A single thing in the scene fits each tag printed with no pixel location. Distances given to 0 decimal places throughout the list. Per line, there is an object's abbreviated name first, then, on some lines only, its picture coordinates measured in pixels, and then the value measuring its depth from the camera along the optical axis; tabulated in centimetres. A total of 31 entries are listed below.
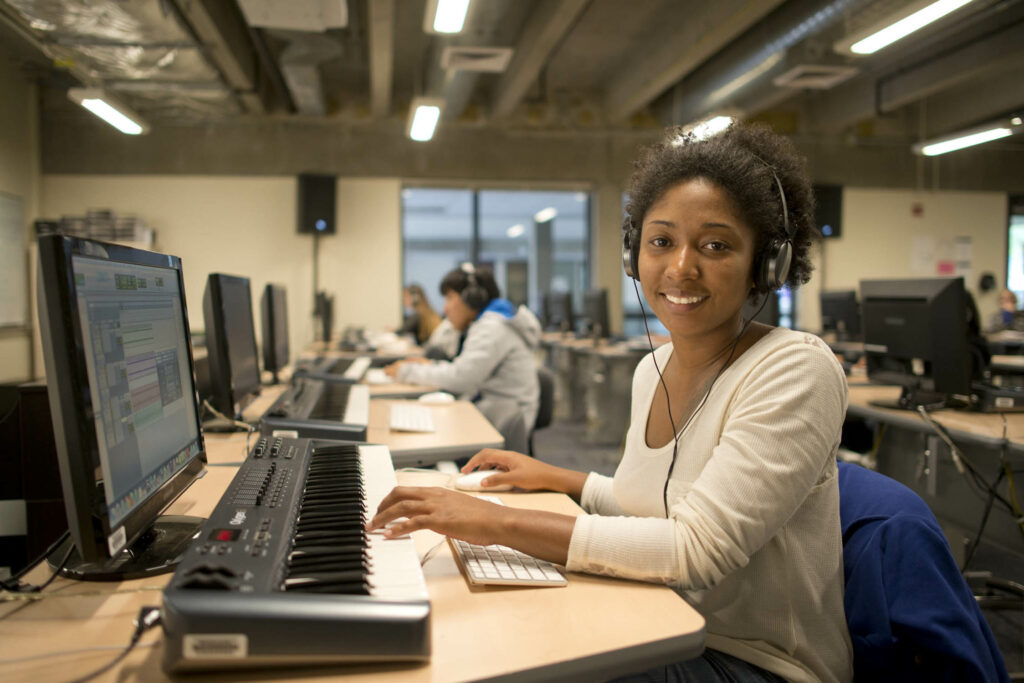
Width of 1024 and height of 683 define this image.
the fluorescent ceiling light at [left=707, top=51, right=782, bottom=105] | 526
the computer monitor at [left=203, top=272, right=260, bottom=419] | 180
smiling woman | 91
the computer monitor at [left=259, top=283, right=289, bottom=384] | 300
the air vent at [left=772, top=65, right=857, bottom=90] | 506
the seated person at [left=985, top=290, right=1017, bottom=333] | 734
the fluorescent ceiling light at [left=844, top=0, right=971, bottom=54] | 366
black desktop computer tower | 115
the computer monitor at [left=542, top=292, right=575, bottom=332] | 700
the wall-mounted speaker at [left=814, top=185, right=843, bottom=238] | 823
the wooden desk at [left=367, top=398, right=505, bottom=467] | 185
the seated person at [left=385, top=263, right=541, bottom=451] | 323
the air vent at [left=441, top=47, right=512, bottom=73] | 467
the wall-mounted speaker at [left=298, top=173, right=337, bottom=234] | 738
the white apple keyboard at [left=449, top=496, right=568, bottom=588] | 91
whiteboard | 588
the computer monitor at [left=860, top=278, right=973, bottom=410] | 248
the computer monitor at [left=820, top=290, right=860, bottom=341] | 559
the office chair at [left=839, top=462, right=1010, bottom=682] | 94
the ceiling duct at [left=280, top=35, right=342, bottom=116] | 523
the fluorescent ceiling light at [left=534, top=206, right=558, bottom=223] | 886
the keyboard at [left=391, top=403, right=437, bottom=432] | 209
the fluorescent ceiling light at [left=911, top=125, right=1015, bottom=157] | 593
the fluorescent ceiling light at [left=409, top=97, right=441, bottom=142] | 515
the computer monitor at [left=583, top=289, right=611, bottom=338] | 604
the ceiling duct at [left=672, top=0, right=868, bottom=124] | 459
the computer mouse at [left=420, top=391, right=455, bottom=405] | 270
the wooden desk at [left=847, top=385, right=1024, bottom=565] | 223
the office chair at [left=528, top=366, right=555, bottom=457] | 338
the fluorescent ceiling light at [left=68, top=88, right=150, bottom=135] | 492
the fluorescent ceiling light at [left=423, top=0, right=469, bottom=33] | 358
